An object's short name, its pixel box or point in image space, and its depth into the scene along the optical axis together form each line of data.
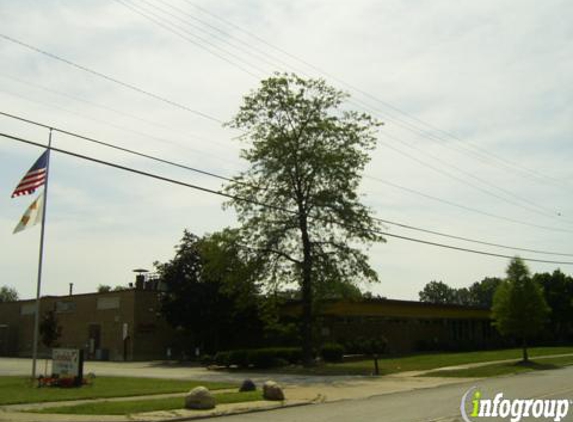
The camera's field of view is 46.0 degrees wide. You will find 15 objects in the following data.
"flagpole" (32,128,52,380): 24.84
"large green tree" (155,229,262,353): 46.19
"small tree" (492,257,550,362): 39.03
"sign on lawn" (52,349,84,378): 24.59
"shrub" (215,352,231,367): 38.28
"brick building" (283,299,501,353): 48.97
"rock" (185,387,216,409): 17.50
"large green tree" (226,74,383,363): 37.81
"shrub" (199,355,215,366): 43.49
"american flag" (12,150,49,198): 25.17
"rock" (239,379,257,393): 22.23
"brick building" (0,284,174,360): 49.91
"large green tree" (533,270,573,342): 71.12
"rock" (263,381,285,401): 19.89
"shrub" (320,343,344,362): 41.09
